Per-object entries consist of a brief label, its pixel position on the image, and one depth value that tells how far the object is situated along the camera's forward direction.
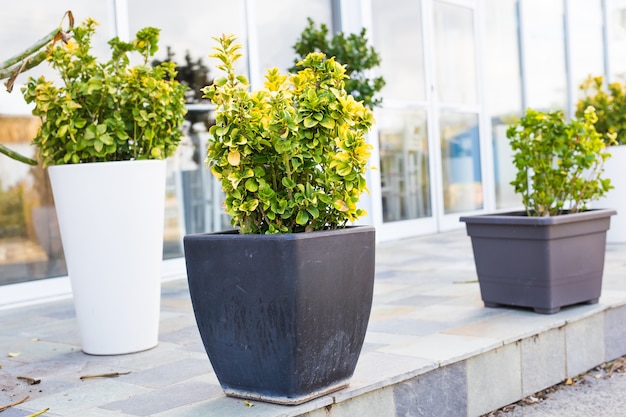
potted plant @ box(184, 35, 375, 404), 1.73
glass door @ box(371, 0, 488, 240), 6.08
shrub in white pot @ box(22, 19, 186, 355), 2.48
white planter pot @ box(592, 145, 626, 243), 5.23
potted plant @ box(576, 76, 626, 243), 5.24
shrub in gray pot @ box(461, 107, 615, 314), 2.72
